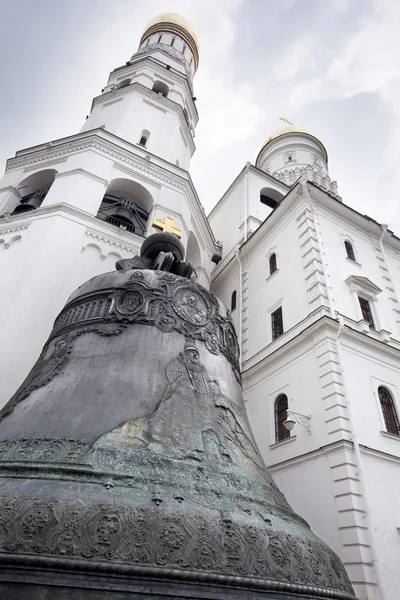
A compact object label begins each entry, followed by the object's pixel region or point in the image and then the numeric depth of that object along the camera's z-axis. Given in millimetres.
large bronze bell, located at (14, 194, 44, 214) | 12625
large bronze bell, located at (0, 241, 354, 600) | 1944
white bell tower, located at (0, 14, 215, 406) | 9156
